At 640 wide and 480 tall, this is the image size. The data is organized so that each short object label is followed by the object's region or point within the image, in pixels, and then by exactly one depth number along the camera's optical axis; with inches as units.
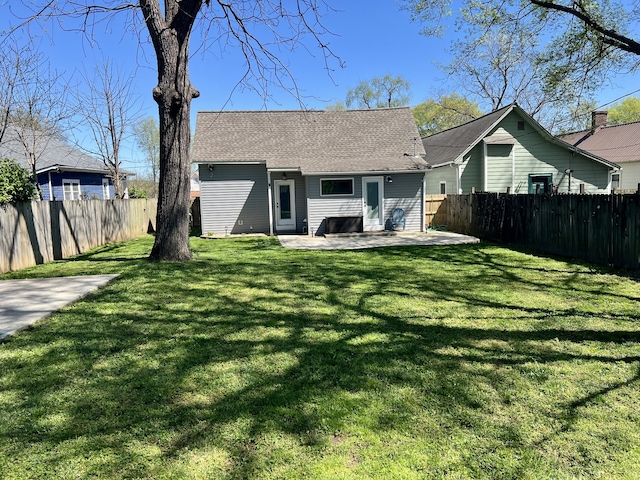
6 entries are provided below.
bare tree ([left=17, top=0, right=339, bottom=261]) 326.0
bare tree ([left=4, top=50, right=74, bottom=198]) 568.4
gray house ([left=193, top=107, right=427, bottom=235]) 595.5
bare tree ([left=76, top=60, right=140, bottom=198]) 711.4
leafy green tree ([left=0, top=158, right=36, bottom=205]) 328.2
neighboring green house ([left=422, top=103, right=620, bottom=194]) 715.4
